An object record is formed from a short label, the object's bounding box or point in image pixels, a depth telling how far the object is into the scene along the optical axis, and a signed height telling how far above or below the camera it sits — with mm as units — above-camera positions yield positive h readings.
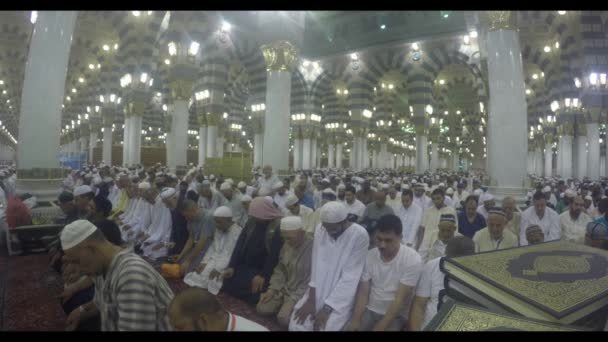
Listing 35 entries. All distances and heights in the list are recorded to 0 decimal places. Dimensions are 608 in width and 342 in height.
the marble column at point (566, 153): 14555 +691
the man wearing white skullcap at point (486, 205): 4304 -440
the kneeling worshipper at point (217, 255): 3320 -866
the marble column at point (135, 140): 12039 +843
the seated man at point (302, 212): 4000 -530
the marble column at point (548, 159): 18047 +548
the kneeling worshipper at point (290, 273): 2682 -822
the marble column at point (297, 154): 17531 +622
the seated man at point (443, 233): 2697 -490
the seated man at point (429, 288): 1962 -666
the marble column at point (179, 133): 10516 +943
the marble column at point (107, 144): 15391 +880
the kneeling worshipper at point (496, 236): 2764 -523
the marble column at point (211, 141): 13133 +907
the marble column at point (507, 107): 5930 +1024
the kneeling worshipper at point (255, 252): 3004 -746
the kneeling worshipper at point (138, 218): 4805 -742
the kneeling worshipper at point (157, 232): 4379 -857
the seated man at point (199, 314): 1191 -496
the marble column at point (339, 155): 21625 +755
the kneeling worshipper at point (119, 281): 1367 -467
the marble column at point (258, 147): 16469 +879
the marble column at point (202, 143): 13406 +854
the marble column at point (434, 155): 18675 +701
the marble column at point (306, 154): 17281 +615
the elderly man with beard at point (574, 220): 3895 -563
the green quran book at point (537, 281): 980 -342
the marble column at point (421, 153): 15712 +668
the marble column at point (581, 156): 13977 +549
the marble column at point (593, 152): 12469 +636
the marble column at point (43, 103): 5227 +885
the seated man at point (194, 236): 3635 -729
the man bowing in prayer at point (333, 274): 2275 -707
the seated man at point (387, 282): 2033 -682
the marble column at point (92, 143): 18612 +1124
